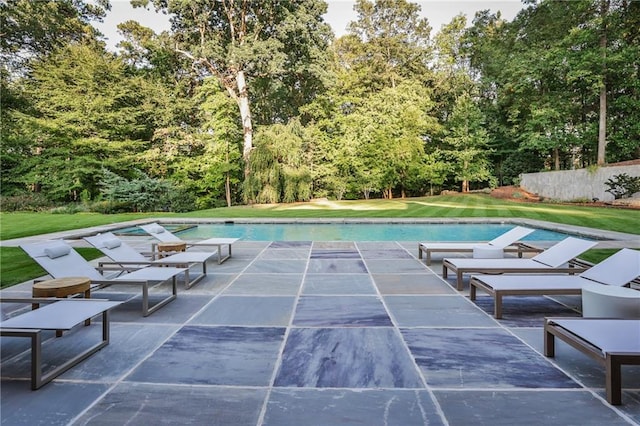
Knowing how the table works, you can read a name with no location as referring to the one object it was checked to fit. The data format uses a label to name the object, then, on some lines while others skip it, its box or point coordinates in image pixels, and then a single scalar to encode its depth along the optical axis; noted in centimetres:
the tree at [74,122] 2056
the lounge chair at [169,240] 683
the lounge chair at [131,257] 522
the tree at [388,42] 2838
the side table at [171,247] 641
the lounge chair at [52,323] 253
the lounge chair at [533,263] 482
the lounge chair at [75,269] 420
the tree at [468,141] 2684
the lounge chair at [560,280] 386
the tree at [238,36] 2052
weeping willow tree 1991
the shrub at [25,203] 1870
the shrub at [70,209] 1778
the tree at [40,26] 1909
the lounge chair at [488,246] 638
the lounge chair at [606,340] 229
